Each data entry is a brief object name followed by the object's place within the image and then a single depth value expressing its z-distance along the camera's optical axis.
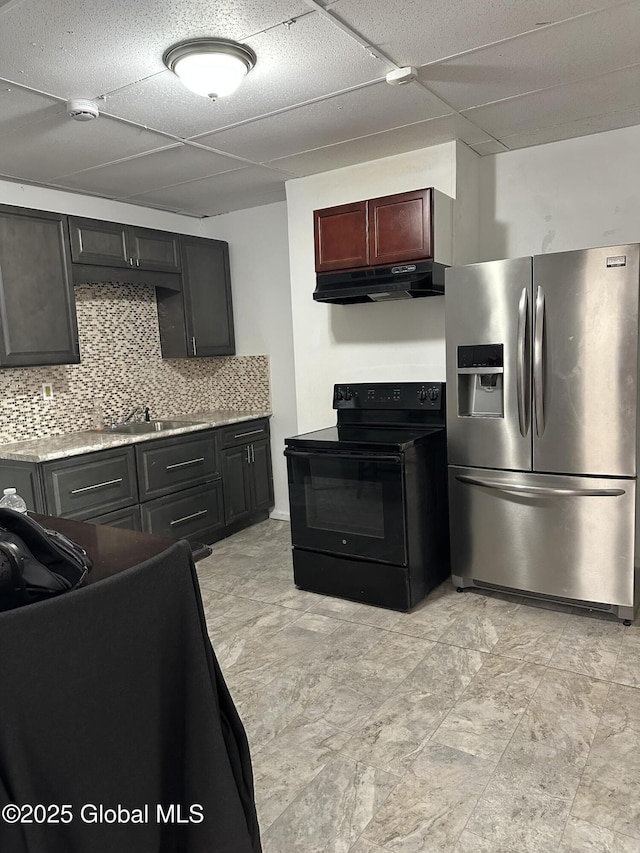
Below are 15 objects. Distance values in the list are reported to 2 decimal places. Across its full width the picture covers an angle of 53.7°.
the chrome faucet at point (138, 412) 4.36
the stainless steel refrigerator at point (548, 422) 2.75
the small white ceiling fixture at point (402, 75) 2.45
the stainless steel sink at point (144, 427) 4.31
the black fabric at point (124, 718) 0.73
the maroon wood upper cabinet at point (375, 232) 3.21
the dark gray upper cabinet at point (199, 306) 4.47
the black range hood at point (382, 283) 3.19
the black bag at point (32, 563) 0.94
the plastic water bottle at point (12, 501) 2.01
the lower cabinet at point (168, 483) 3.32
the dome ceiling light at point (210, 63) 2.18
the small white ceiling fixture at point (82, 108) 2.59
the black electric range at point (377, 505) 3.10
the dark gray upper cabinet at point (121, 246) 3.74
